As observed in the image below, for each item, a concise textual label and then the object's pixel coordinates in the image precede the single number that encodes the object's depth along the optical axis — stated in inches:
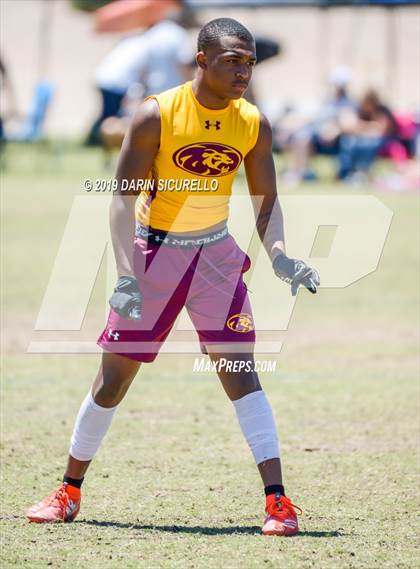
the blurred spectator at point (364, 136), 770.2
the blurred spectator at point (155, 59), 616.1
